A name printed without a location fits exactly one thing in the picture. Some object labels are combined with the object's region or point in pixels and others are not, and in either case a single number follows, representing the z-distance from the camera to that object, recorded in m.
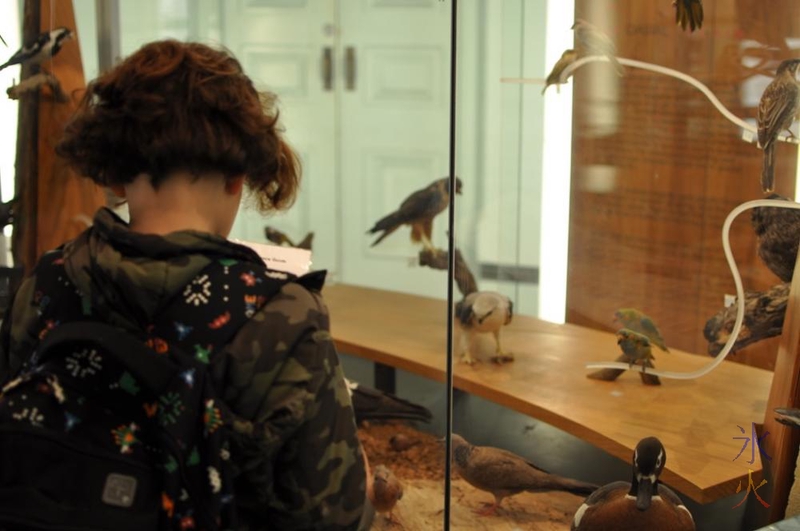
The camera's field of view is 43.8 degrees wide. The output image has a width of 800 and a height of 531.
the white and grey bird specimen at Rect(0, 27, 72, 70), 1.98
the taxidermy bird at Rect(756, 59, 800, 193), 1.45
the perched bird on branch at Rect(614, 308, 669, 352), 1.58
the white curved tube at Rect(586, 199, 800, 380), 1.50
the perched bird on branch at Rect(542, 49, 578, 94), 1.61
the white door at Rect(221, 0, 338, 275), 2.14
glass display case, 1.49
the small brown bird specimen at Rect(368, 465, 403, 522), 1.66
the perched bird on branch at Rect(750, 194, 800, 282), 1.48
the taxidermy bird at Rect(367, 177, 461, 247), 1.97
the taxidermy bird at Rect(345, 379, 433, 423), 1.86
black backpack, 0.85
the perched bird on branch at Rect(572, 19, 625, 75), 1.57
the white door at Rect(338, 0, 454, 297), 2.06
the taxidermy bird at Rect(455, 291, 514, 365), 1.75
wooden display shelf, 1.47
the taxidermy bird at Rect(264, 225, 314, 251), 2.22
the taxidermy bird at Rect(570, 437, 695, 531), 1.39
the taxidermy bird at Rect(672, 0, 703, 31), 1.50
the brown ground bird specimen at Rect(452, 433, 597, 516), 1.61
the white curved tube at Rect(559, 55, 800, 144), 1.49
